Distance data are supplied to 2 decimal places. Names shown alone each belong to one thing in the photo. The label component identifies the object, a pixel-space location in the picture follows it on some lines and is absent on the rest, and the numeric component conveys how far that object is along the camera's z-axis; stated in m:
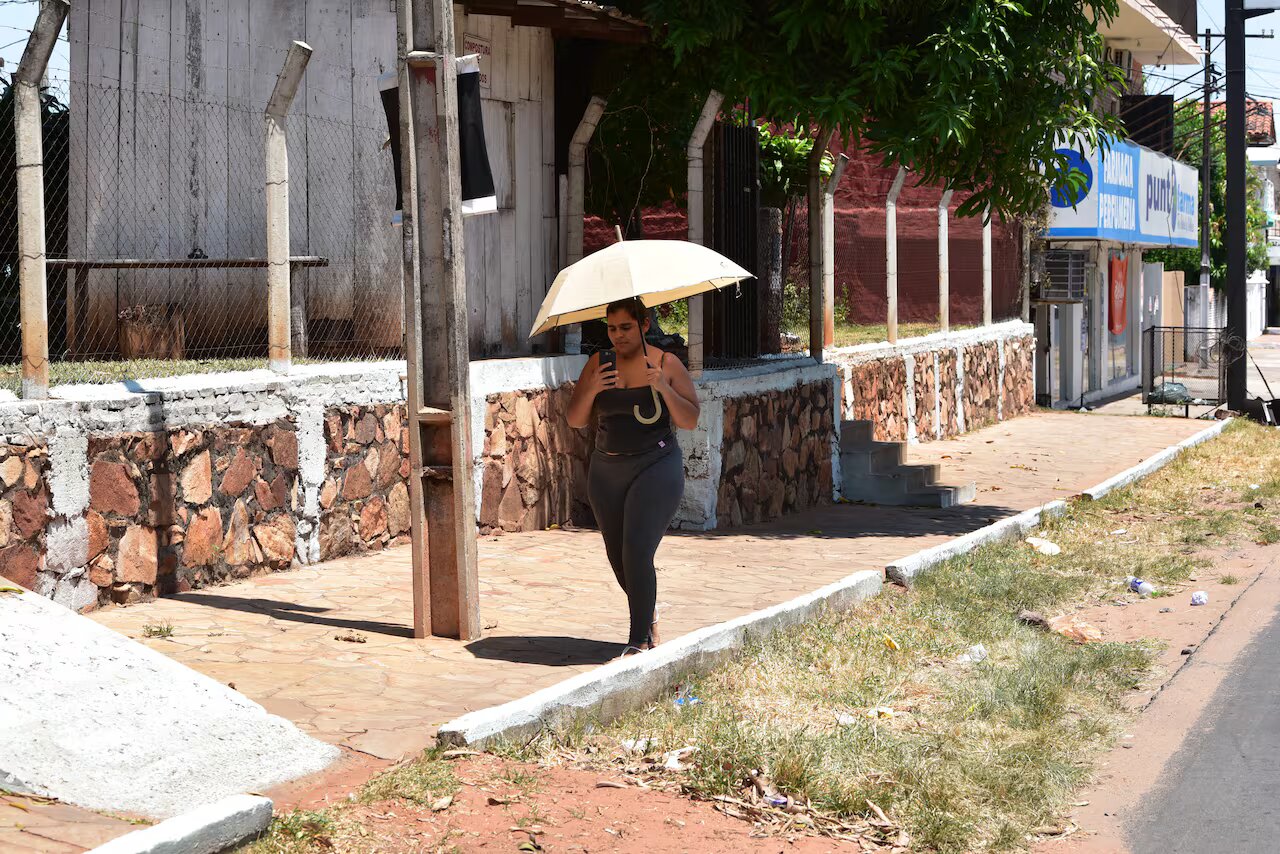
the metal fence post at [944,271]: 19.47
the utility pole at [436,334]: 7.12
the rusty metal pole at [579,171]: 11.70
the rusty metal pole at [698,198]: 11.53
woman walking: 6.85
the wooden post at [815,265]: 14.02
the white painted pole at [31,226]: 6.98
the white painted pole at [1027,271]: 24.38
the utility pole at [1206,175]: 36.42
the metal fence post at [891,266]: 17.27
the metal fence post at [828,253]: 14.81
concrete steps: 14.00
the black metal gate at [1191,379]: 23.72
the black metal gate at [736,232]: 13.24
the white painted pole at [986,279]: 21.59
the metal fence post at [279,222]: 8.18
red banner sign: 29.27
